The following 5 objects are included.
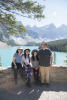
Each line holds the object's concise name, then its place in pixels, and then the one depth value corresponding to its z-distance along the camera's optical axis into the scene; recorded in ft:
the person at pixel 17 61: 9.27
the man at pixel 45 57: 9.59
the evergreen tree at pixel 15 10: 11.36
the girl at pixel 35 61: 9.89
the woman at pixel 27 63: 9.48
